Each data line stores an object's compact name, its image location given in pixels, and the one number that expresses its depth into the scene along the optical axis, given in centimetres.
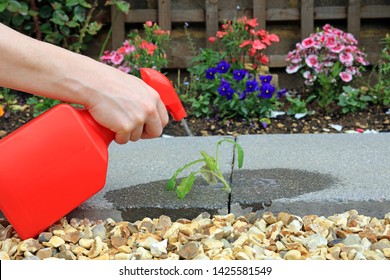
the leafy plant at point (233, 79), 322
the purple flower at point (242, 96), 320
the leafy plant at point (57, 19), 359
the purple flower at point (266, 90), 319
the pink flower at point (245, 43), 333
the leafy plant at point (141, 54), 333
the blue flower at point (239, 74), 322
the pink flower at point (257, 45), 331
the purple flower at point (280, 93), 337
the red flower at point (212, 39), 348
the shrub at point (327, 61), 334
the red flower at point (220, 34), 337
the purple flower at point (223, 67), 328
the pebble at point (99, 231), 176
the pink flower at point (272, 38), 335
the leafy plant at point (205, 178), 184
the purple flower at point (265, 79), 325
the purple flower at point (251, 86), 318
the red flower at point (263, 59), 343
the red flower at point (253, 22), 335
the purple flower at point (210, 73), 329
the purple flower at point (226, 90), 319
